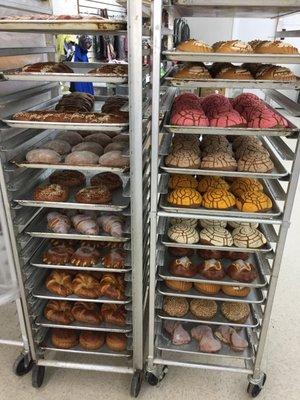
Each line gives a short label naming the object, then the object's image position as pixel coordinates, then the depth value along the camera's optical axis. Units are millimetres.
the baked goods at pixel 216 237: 1418
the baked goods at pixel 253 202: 1324
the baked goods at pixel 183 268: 1491
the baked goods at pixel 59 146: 1470
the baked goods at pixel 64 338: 1651
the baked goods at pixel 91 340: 1641
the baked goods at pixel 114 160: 1326
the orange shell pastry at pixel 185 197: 1352
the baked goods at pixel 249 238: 1396
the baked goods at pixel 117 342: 1632
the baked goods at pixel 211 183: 1441
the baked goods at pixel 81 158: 1360
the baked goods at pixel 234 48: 1243
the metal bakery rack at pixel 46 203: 1119
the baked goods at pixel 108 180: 1561
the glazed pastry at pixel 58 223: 1502
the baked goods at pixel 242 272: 1466
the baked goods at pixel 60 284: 1573
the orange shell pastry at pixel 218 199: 1343
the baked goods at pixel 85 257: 1527
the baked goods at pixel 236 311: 1567
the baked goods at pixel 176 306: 1593
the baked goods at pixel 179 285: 1537
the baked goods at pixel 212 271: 1477
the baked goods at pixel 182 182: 1440
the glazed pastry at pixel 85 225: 1478
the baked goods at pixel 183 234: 1425
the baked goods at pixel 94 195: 1419
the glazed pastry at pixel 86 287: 1558
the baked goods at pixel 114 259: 1504
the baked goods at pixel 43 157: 1353
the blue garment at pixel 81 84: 2959
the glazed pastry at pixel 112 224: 1441
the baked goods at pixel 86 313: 1612
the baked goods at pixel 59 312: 1625
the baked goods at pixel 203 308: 1586
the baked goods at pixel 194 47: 1226
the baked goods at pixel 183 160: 1317
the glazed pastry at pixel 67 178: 1588
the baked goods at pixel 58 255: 1550
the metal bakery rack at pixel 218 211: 1114
